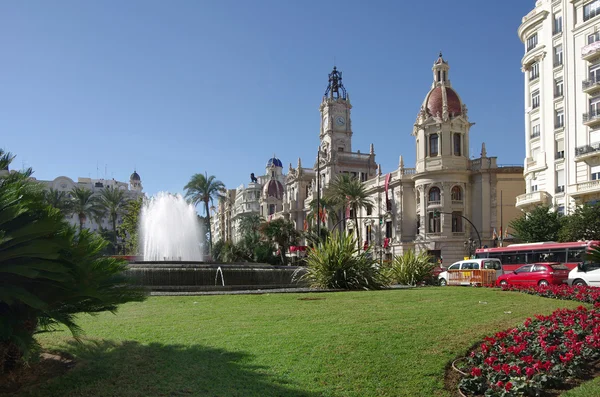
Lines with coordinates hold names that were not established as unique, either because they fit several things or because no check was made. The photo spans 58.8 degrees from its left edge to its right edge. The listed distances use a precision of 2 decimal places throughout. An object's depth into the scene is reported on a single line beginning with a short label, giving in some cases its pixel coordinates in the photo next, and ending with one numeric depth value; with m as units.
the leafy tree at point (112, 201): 75.56
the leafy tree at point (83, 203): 75.44
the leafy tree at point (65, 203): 61.80
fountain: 21.11
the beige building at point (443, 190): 55.16
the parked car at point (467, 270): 25.44
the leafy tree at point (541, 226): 38.31
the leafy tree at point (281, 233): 62.53
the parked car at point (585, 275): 20.25
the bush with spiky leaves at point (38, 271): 5.57
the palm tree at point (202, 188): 63.62
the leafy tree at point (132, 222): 68.81
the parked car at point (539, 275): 22.95
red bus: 29.59
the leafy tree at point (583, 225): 33.62
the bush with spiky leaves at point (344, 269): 19.39
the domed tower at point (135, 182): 174.15
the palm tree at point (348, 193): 60.53
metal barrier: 24.37
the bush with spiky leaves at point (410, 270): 23.66
